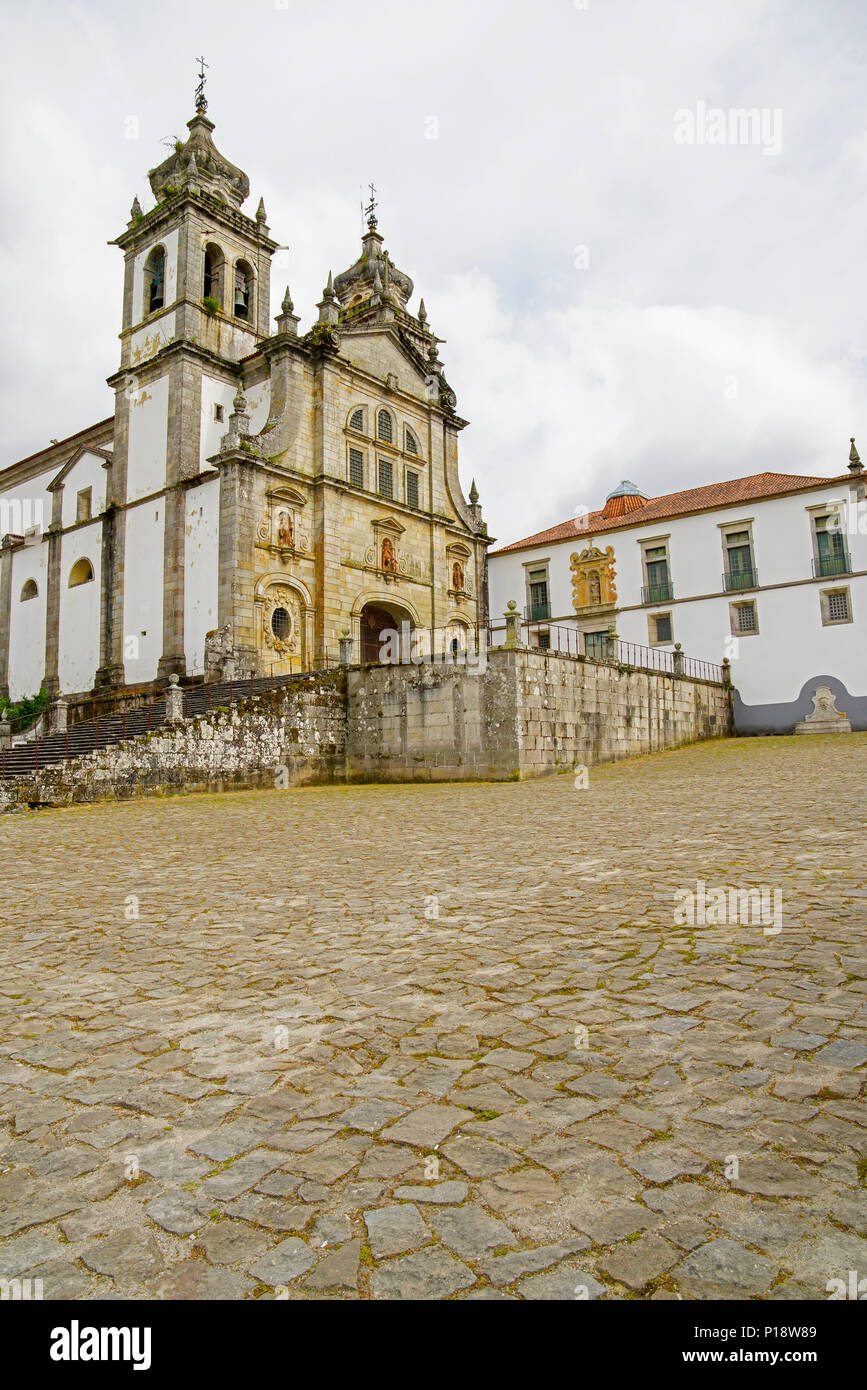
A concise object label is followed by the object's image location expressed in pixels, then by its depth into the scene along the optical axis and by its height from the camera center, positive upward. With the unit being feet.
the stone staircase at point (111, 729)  58.95 +2.83
